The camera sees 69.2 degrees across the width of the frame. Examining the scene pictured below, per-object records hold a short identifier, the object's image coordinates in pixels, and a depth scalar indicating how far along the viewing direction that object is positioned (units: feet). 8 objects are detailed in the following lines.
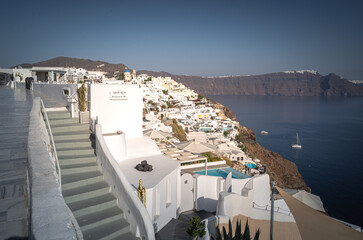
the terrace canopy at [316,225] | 16.43
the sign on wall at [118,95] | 23.26
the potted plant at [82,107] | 19.99
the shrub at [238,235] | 17.47
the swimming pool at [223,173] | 31.59
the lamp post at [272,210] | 19.67
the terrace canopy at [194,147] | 44.92
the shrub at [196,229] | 17.42
